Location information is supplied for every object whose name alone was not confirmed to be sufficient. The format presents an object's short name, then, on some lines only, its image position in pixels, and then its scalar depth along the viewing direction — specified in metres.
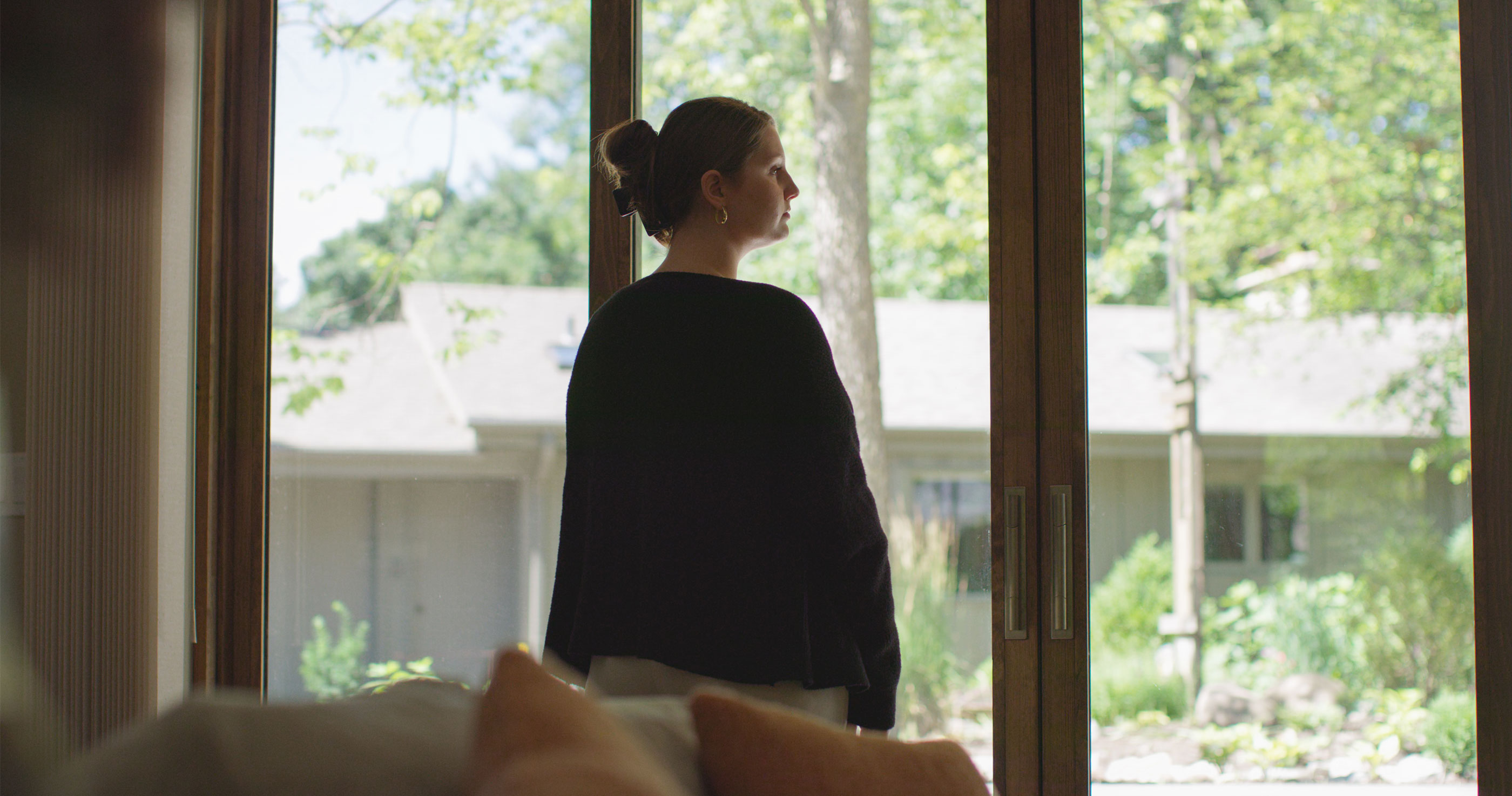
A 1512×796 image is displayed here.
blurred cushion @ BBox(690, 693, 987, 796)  3.86
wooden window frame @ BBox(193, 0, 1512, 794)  4.96
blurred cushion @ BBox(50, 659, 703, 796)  3.15
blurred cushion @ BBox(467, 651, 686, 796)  3.30
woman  4.31
